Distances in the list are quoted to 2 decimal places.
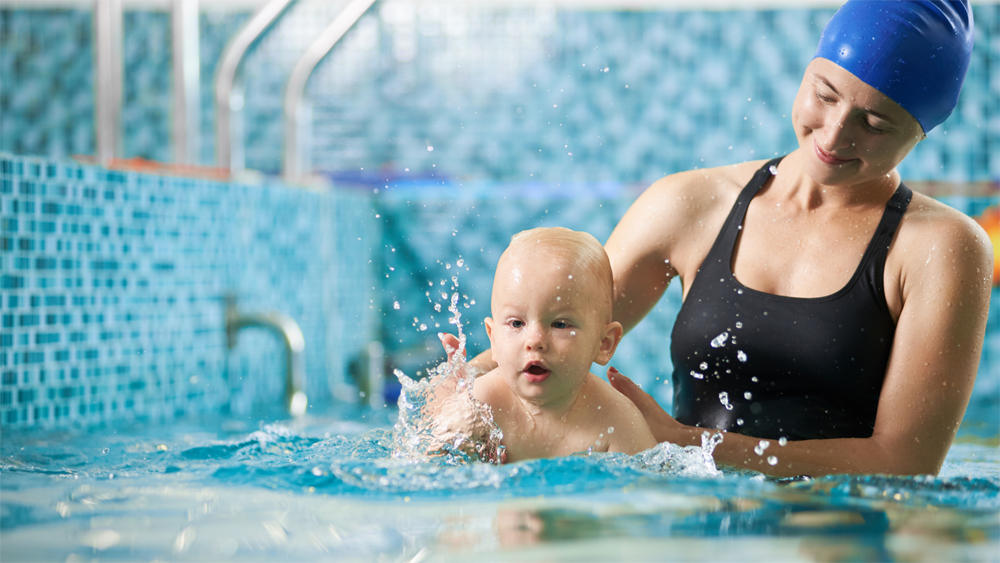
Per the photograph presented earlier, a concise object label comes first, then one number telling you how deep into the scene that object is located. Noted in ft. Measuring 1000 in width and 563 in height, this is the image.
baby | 11.74
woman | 11.81
